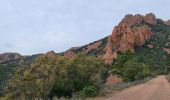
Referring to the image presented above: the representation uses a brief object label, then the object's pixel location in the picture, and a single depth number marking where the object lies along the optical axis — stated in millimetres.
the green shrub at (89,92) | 17211
